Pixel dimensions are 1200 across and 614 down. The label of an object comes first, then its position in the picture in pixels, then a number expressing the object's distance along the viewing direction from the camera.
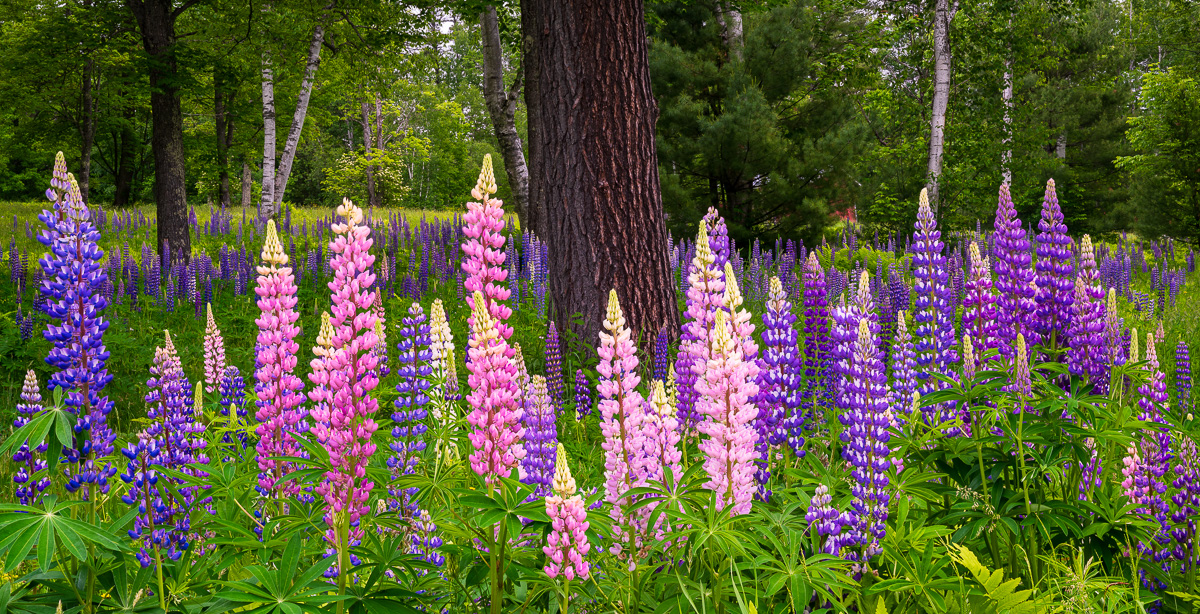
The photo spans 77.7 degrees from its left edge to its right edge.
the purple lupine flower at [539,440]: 2.41
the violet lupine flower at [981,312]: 3.07
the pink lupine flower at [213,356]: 3.14
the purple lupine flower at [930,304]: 2.98
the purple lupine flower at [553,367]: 4.47
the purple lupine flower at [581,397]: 4.18
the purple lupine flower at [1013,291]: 2.92
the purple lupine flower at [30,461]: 2.22
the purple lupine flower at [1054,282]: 2.93
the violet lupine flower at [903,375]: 2.86
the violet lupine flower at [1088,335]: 2.79
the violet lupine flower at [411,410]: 2.57
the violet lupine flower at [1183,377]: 3.79
